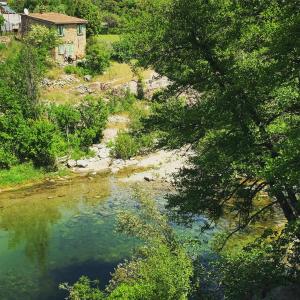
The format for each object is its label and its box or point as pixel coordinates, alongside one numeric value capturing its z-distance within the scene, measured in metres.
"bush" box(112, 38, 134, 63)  62.43
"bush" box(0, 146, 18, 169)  43.33
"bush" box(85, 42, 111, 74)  61.59
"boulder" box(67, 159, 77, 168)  46.66
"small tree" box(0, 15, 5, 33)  63.88
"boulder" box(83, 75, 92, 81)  60.53
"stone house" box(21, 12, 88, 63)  61.72
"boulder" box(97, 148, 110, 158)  48.68
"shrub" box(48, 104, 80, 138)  48.56
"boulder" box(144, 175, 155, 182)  43.38
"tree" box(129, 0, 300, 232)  15.54
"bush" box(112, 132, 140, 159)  48.08
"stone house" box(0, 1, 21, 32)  66.81
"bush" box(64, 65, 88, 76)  60.93
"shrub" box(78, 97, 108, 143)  49.75
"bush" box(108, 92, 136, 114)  55.72
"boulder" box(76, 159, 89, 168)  46.78
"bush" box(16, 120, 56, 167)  43.88
